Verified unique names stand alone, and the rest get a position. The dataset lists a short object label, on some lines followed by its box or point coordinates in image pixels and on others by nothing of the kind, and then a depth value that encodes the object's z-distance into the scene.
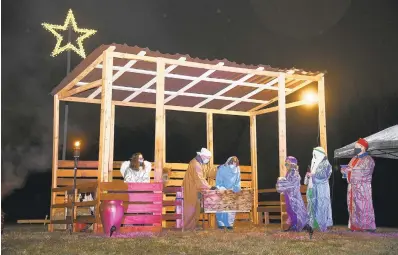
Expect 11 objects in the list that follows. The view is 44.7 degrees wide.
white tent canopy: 10.59
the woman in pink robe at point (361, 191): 10.12
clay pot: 8.58
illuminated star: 16.84
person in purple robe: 10.37
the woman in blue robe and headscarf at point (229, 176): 11.59
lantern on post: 10.21
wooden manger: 10.26
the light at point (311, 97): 13.23
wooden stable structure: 10.04
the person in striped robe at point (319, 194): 10.29
